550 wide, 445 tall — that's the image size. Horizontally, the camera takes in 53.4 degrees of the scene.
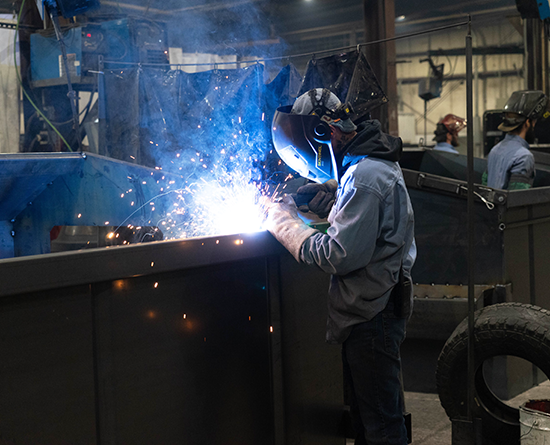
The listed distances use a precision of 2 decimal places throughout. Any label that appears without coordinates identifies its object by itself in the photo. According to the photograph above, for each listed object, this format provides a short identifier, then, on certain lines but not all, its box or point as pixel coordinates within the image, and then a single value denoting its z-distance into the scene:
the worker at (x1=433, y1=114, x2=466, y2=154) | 6.59
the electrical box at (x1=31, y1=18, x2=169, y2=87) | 5.21
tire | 2.53
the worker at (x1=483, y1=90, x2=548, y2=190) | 4.21
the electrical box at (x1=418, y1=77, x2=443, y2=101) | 10.68
